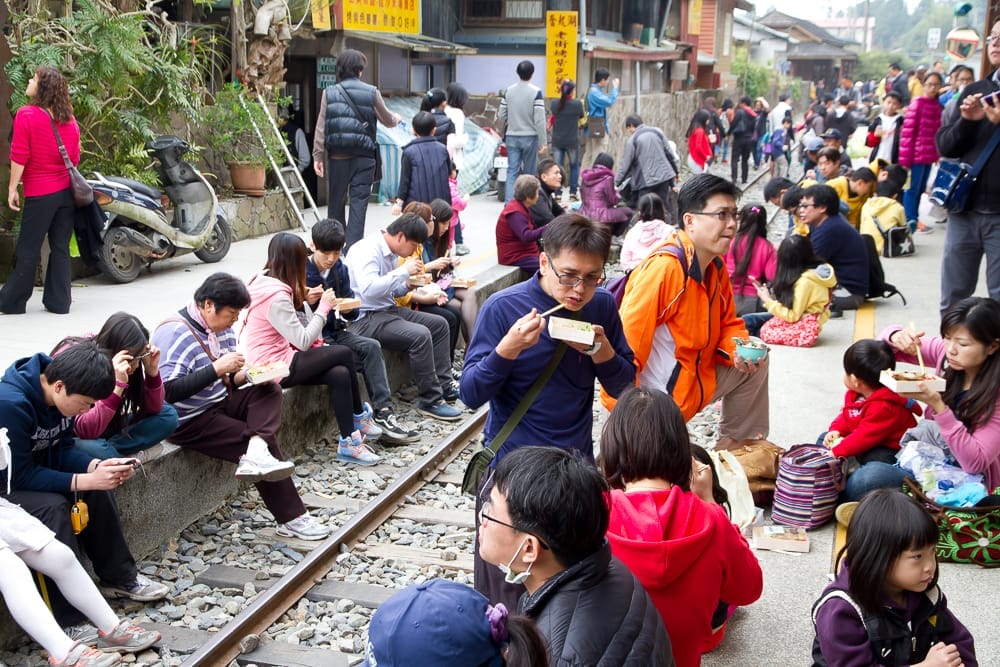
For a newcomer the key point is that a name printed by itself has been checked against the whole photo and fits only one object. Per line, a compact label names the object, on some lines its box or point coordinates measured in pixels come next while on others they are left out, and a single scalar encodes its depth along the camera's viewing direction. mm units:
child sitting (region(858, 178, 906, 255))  12430
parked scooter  9273
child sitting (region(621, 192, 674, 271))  9703
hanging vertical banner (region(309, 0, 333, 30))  13702
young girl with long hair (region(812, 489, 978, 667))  3168
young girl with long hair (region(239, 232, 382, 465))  6426
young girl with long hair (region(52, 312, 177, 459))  4953
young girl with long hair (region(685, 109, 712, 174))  18594
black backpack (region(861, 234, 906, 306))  10172
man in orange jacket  4676
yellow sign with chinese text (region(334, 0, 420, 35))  14445
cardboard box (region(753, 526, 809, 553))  5230
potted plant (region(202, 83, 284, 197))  12031
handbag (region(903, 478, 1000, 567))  4805
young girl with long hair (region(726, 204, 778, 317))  8898
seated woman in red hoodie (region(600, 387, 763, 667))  3074
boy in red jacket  5352
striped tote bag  5332
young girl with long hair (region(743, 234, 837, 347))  8695
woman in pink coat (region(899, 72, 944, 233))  11031
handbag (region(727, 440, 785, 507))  5688
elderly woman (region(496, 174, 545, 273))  9805
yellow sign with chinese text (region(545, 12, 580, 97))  19266
